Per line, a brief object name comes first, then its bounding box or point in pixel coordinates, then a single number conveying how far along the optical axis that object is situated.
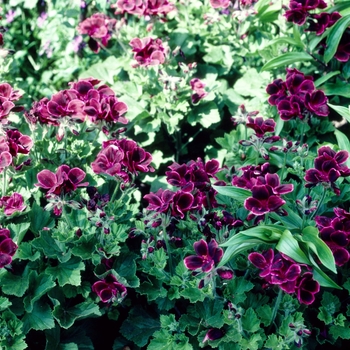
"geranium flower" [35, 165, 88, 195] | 2.10
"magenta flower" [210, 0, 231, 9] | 3.28
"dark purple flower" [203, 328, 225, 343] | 2.07
